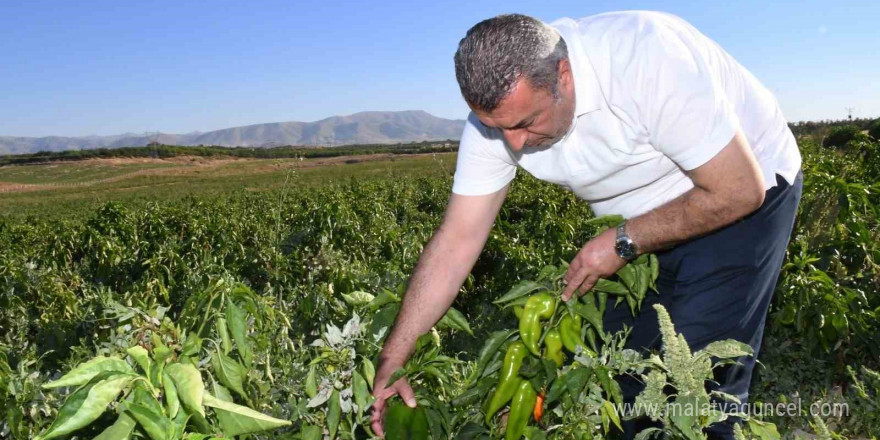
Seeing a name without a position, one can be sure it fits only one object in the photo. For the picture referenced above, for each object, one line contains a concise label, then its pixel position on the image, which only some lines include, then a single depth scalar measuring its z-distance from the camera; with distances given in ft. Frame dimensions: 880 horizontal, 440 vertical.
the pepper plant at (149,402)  2.96
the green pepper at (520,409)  5.19
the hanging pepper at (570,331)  5.45
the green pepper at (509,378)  5.30
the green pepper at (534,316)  5.38
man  5.77
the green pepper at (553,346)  5.51
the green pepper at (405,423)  4.94
